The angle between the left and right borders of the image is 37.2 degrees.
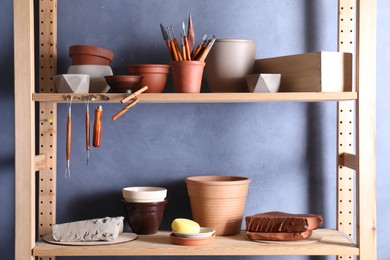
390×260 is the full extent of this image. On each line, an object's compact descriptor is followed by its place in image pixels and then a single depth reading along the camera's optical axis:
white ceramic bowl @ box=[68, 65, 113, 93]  2.06
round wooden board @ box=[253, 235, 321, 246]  1.94
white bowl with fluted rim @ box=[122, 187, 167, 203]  2.07
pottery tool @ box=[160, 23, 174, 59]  2.02
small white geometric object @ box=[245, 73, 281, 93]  1.96
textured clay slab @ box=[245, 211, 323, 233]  1.96
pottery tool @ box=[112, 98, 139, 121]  1.90
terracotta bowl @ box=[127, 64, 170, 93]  2.01
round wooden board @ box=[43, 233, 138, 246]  1.96
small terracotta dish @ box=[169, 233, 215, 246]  1.94
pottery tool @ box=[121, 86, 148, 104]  1.89
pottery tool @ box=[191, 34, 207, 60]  2.03
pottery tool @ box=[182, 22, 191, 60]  2.02
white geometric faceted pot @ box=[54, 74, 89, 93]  1.95
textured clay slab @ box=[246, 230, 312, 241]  1.96
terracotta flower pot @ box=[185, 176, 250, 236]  2.05
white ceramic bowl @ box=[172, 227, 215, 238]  1.94
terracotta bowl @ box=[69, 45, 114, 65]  2.06
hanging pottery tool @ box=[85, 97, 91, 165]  1.96
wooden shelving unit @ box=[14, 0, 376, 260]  1.89
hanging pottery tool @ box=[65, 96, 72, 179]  1.96
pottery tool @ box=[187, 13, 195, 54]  2.04
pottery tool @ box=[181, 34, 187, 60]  2.02
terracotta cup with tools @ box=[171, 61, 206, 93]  1.98
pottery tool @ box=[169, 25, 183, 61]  2.02
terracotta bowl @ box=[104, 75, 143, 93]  1.95
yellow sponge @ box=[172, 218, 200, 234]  1.96
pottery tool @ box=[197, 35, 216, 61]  2.00
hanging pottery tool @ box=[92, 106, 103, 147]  1.92
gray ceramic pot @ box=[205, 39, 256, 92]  2.07
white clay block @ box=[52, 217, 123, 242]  2.00
